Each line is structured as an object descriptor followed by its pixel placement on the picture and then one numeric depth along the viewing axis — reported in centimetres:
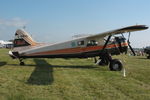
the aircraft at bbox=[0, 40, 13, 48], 11566
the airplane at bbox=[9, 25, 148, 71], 1574
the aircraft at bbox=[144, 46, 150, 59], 3077
